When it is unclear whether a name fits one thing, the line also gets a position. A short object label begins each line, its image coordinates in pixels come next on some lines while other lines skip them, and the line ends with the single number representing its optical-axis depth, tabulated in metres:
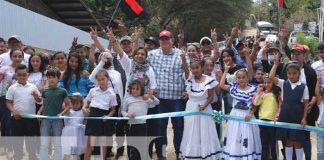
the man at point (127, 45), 7.29
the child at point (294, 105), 6.11
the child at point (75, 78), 6.85
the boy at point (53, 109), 6.43
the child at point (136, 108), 6.56
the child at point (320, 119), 6.34
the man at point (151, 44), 8.37
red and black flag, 10.63
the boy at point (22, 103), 6.56
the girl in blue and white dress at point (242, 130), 6.36
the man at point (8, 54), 7.39
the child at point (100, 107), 6.40
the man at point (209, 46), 8.30
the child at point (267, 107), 6.43
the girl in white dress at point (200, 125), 6.48
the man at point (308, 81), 6.38
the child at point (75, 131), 6.68
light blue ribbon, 6.05
